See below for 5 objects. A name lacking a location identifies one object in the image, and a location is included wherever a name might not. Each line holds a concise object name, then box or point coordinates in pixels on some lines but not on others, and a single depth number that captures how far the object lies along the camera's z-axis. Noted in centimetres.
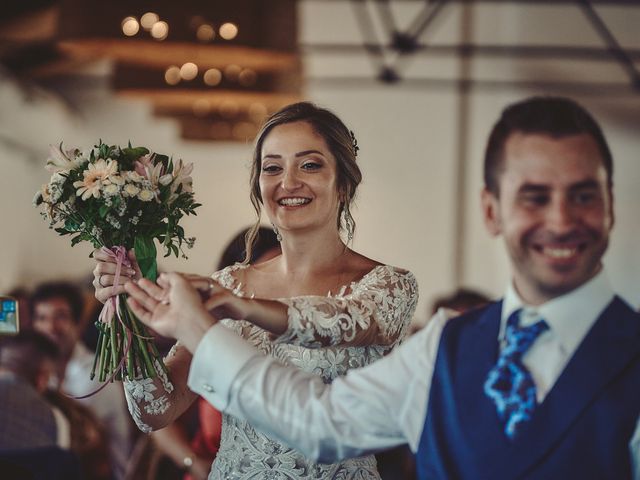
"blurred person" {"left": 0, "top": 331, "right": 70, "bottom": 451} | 473
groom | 184
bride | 293
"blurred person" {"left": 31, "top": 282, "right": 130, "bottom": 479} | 627
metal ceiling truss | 1243
